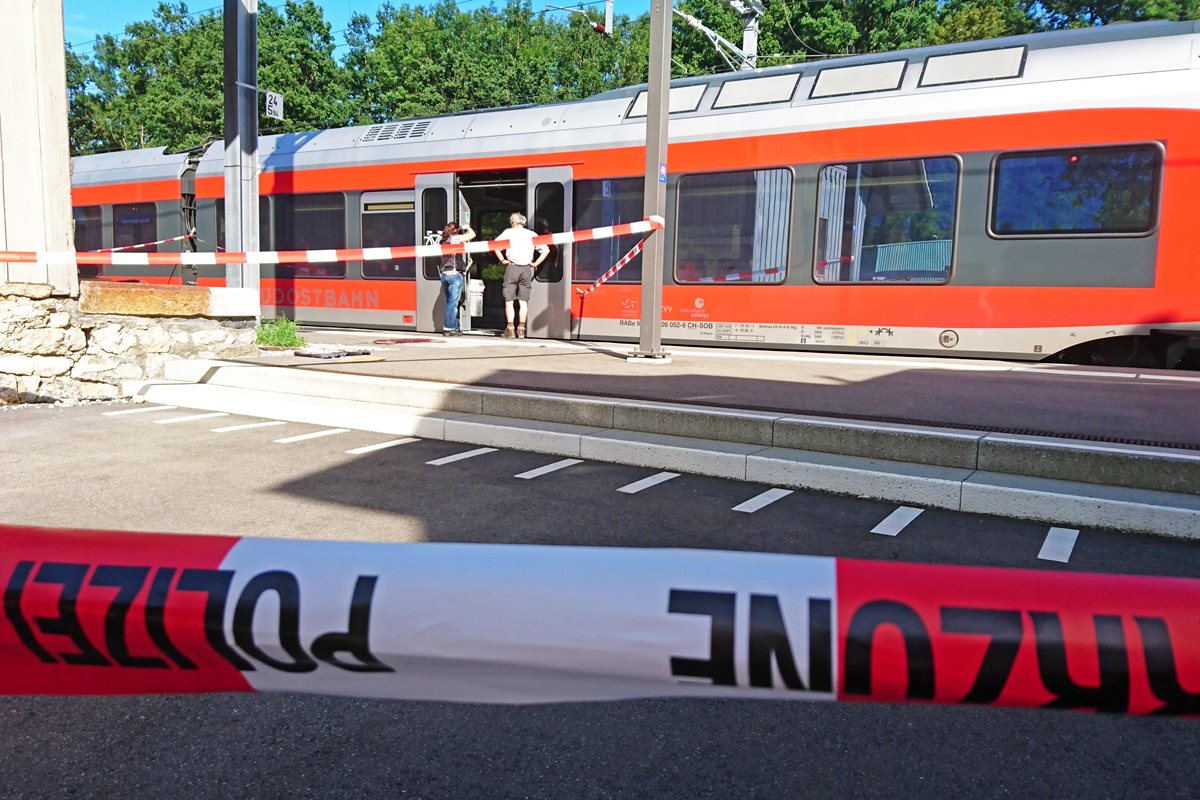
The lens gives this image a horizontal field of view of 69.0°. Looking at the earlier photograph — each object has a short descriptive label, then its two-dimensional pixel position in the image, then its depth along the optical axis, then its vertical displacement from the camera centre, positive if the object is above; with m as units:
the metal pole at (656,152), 8.55 +1.44
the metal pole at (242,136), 10.17 +1.82
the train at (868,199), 8.31 +1.18
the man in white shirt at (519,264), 11.31 +0.42
